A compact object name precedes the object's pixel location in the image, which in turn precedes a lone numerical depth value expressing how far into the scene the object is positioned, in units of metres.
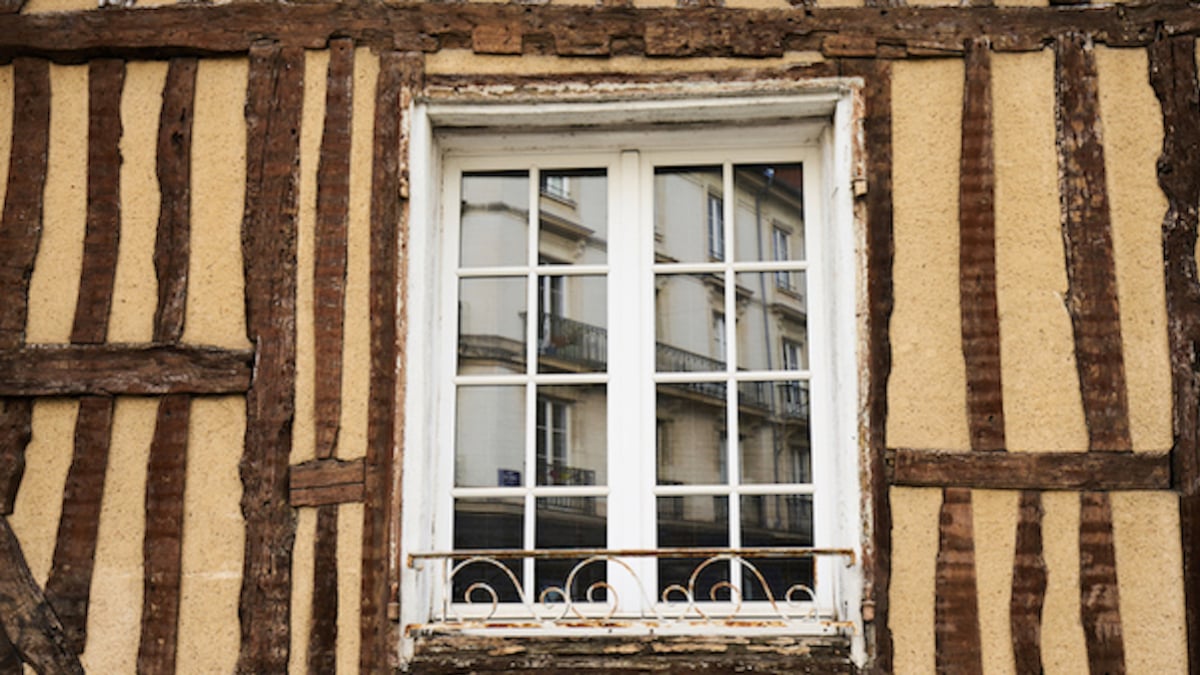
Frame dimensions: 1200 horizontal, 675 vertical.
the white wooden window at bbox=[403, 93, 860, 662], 3.52
